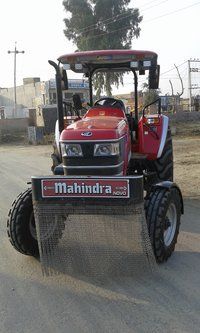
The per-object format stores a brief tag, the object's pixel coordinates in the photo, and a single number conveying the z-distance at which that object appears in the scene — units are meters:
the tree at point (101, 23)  43.44
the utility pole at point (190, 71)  68.33
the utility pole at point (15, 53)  55.62
